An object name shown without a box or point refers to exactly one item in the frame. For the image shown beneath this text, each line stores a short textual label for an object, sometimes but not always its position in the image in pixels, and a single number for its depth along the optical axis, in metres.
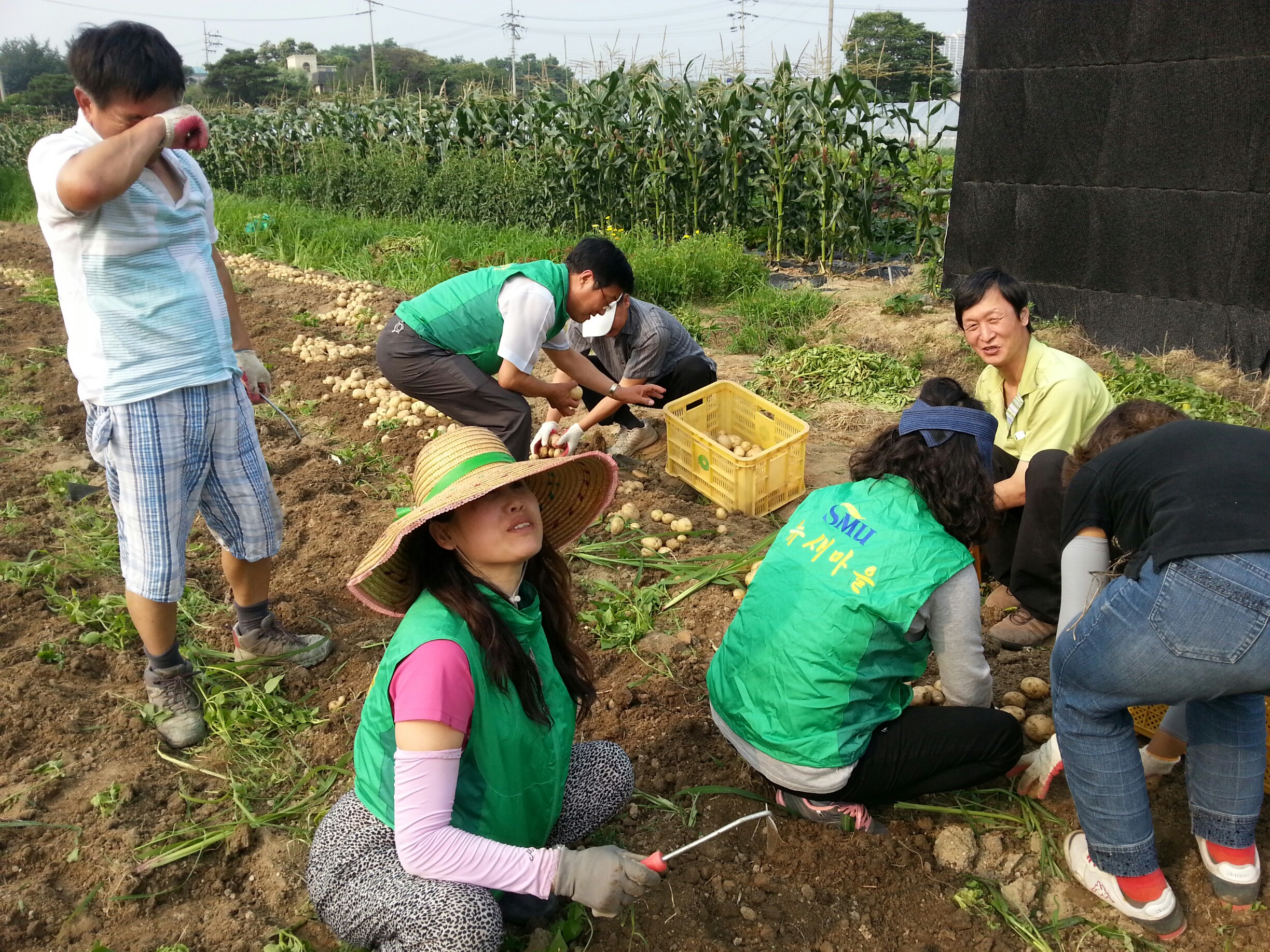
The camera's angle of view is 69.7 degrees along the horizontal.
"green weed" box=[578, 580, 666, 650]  3.15
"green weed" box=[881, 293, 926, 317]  6.18
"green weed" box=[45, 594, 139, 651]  3.12
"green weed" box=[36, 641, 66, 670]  2.98
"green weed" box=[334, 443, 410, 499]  4.35
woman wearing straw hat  1.60
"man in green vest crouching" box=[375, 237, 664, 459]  3.57
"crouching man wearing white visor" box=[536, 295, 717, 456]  4.25
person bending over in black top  1.71
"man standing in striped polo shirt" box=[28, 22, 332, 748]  2.17
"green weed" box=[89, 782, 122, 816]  2.40
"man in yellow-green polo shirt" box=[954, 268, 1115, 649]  2.94
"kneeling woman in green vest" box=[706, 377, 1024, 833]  2.03
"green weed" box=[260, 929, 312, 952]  1.99
